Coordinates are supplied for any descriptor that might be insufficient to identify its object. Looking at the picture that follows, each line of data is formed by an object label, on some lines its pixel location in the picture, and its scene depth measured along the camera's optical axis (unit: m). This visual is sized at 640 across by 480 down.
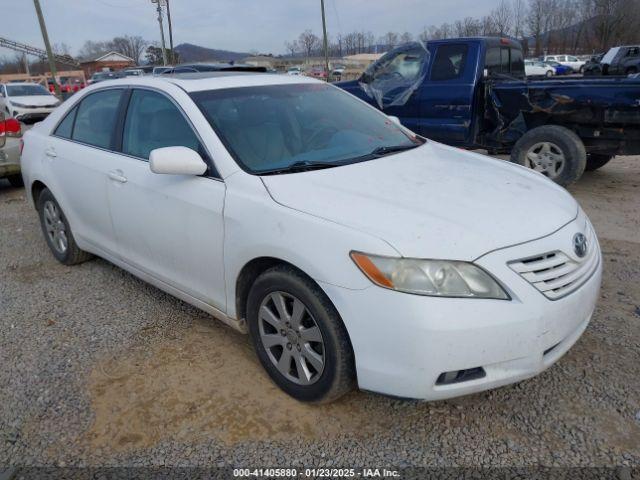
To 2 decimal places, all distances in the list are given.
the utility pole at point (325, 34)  36.34
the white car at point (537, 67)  34.56
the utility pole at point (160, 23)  41.02
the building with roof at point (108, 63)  68.69
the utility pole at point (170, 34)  45.72
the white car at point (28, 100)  17.59
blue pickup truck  6.03
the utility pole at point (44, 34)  23.70
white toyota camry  2.13
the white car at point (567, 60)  43.85
